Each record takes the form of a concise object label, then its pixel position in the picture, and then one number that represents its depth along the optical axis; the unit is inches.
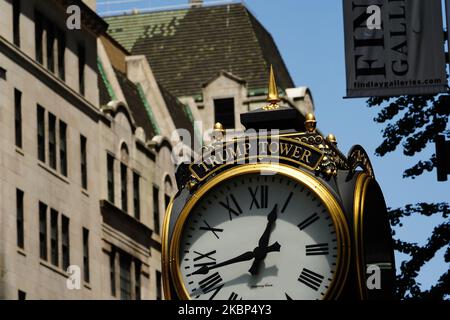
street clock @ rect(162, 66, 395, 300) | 411.0
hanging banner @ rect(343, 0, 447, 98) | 817.8
